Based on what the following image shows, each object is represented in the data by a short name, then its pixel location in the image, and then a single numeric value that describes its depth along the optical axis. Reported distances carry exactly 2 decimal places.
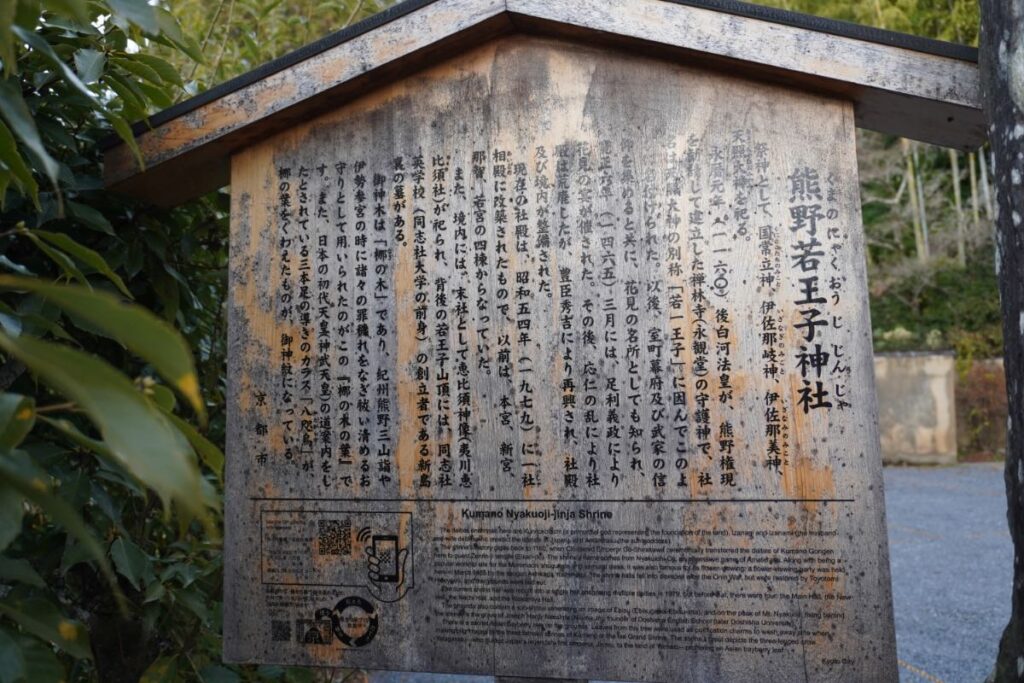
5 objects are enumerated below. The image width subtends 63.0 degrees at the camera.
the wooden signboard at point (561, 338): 2.06
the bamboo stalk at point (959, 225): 12.45
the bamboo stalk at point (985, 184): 12.49
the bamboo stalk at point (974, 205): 12.27
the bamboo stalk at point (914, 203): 13.09
